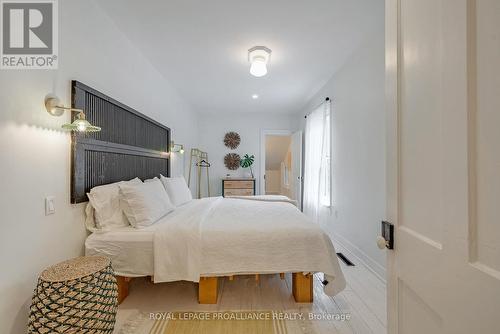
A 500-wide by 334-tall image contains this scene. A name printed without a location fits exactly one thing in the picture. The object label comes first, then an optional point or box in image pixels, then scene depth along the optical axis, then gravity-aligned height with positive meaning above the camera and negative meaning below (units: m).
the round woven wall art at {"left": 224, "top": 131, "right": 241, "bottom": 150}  5.73 +0.72
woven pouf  1.15 -0.71
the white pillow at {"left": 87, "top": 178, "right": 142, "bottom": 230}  1.79 -0.31
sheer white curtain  3.71 +0.12
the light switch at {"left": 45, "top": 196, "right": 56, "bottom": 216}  1.45 -0.24
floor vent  2.60 -1.09
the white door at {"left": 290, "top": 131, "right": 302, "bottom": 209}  5.20 +0.07
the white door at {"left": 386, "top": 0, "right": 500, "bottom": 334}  0.48 +0.01
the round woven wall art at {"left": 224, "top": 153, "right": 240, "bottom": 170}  5.72 +0.19
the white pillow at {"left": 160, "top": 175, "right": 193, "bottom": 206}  2.83 -0.29
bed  1.73 -0.61
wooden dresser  5.45 -0.43
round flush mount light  2.58 +1.30
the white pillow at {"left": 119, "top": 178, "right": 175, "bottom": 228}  1.88 -0.32
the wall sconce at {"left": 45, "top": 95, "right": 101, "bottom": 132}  1.45 +0.36
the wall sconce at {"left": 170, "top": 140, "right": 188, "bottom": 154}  3.72 +0.37
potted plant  5.68 +0.18
